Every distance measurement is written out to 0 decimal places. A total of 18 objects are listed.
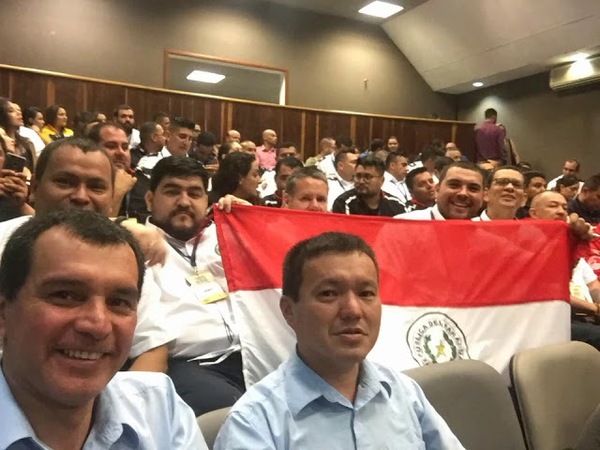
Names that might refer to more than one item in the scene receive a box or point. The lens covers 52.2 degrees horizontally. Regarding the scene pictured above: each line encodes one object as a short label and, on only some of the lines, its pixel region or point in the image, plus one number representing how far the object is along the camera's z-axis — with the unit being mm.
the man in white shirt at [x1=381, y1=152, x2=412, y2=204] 6605
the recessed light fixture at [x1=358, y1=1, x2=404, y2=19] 10062
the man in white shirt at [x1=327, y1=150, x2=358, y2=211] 6171
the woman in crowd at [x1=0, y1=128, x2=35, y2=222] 2402
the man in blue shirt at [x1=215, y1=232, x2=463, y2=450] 1431
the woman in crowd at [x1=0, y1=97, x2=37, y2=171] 4425
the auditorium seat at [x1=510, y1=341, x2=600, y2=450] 2012
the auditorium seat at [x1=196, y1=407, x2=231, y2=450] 1388
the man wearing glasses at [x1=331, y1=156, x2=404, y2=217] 4465
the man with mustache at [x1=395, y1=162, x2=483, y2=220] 3158
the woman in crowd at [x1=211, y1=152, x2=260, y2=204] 3854
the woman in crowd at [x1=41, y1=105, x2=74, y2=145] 6688
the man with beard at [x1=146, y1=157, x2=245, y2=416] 2057
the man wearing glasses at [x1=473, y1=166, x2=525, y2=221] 3273
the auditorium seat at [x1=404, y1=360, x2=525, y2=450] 1839
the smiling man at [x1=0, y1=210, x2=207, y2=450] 910
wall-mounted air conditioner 9227
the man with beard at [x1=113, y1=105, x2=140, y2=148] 7017
